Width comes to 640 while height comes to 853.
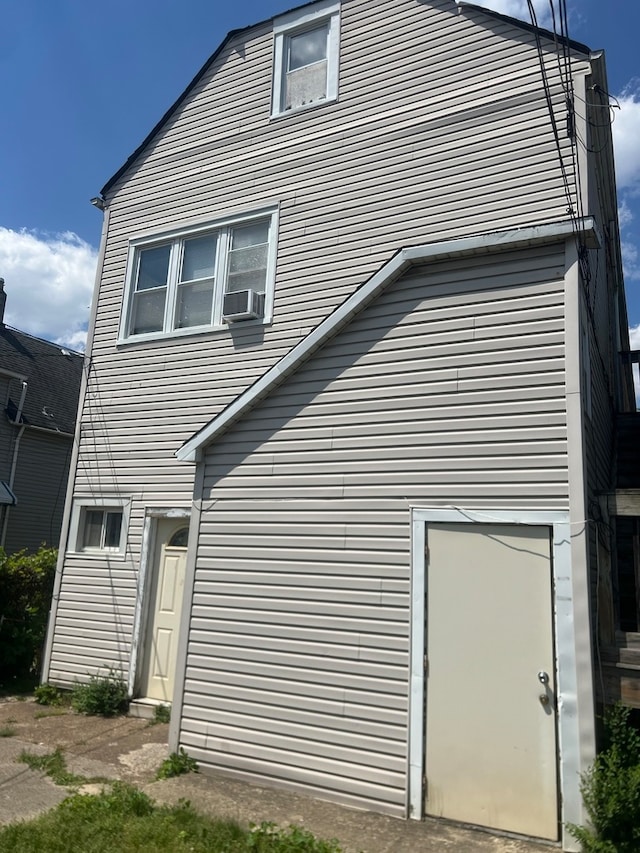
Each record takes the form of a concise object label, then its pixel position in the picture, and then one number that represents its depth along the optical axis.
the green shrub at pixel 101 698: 8.35
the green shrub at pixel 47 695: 8.86
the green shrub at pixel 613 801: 4.33
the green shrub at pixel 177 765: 6.07
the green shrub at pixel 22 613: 9.69
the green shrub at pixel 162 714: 8.08
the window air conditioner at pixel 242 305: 9.02
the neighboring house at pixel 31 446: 16.75
